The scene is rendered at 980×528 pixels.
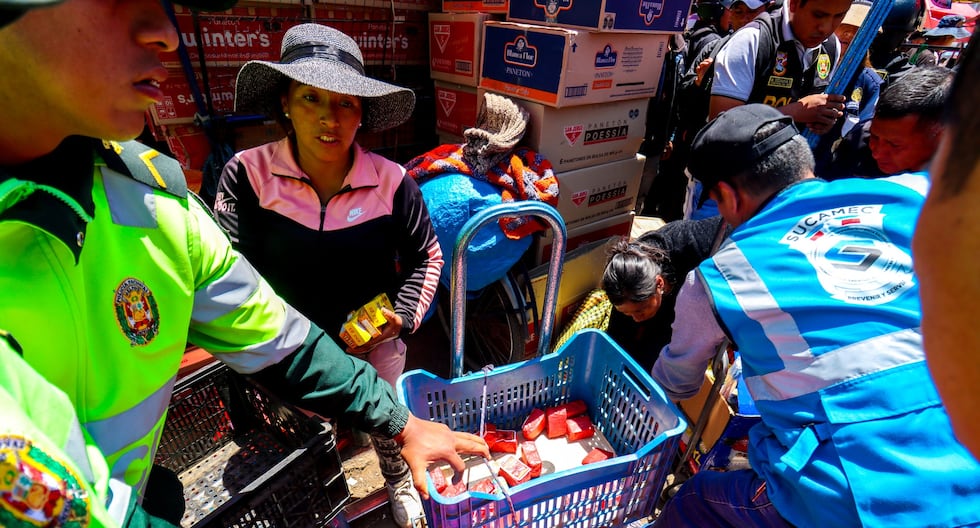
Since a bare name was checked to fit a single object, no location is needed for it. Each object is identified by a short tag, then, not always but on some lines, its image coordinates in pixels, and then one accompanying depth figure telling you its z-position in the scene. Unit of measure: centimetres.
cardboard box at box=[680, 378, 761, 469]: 183
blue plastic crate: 128
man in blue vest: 106
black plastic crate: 109
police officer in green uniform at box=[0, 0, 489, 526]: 61
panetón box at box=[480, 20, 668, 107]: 256
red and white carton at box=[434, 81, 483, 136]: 322
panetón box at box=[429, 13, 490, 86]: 302
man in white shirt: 254
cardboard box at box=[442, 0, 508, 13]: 293
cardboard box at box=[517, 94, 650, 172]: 276
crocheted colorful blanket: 254
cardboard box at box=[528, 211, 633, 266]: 293
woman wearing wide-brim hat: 173
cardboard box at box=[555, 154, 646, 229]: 295
